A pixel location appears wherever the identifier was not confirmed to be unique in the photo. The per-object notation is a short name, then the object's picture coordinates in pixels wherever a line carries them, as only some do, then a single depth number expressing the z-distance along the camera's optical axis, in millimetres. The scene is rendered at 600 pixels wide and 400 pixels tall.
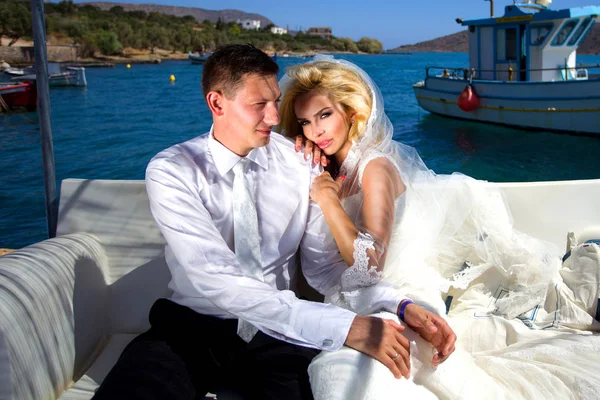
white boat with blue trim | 13031
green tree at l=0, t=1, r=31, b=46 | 51281
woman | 1781
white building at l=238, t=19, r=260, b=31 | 123188
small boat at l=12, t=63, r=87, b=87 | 30281
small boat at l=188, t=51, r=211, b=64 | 59928
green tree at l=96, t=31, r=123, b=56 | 61812
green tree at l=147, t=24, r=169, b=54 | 72562
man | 1721
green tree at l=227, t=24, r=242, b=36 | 93062
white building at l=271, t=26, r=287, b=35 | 113169
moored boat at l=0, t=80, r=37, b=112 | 19680
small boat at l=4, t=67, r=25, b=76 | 26425
